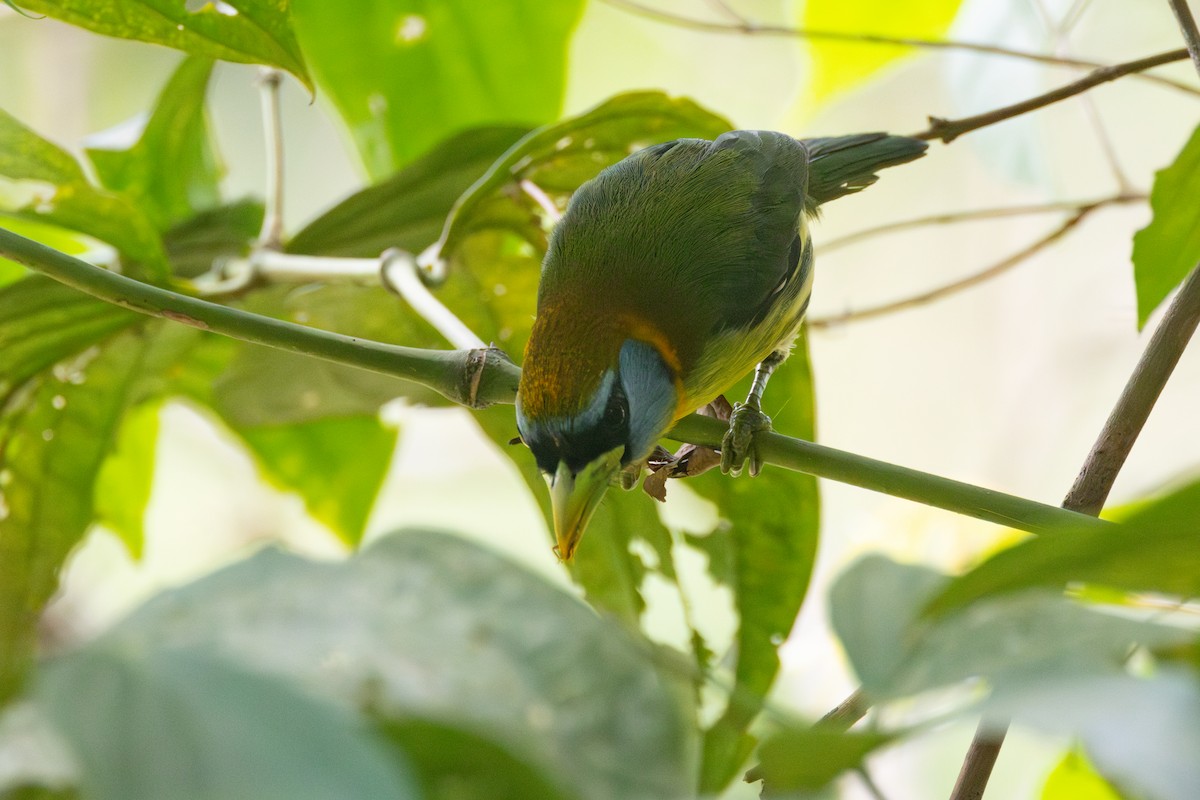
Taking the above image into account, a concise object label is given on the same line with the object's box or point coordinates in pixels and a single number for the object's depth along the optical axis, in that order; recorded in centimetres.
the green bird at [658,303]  409
